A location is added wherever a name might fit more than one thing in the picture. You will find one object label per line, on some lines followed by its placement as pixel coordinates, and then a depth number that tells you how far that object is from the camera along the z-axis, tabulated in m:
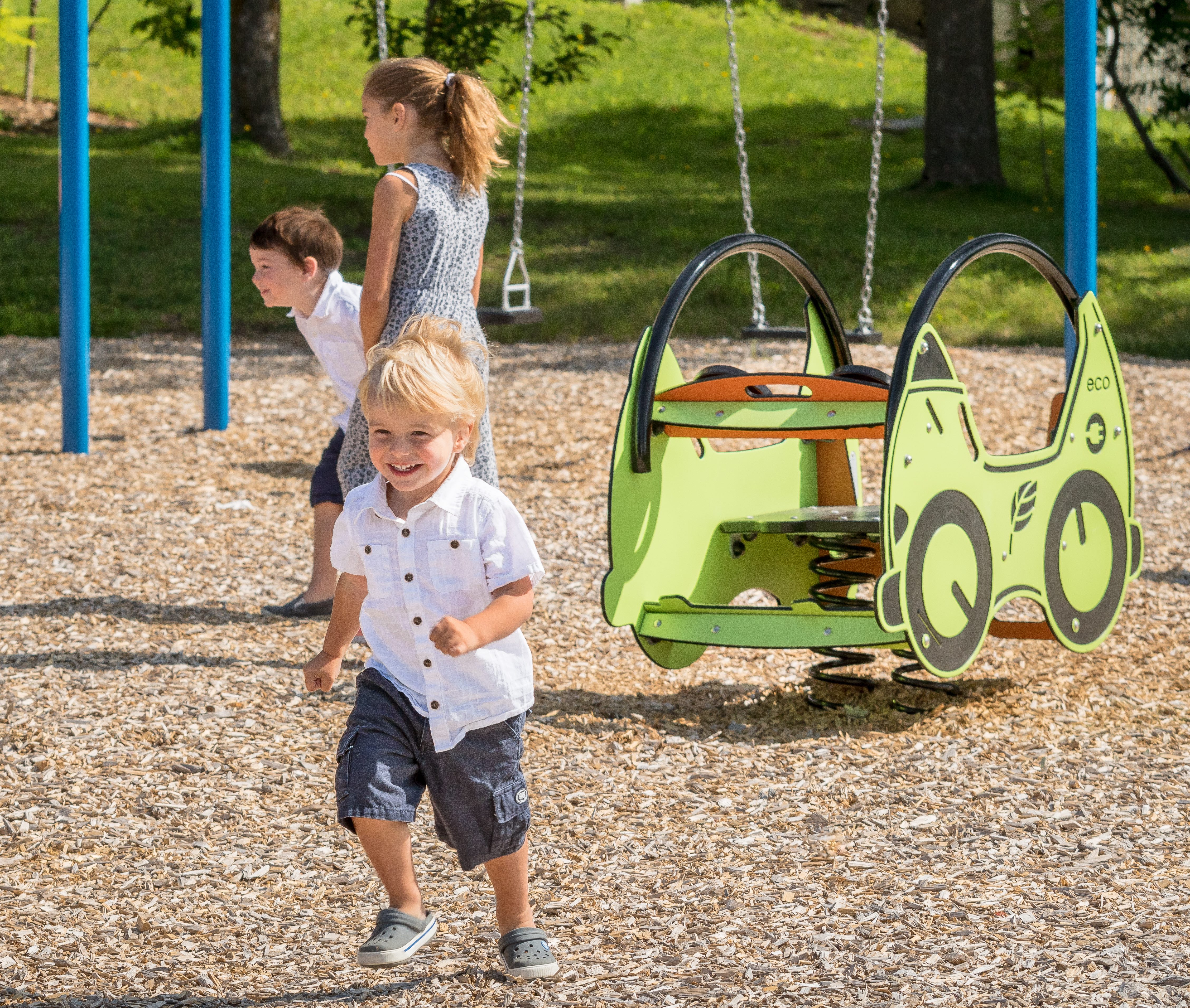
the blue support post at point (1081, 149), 10.16
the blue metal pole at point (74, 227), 13.41
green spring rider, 7.21
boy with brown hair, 8.47
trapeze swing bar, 11.65
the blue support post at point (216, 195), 14.23
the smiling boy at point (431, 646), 4.61
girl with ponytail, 7.12
